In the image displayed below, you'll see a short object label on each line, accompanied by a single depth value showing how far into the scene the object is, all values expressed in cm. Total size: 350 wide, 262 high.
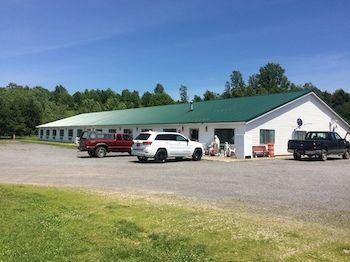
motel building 3216
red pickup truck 3056
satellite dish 3559
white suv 2588
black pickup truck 2881
